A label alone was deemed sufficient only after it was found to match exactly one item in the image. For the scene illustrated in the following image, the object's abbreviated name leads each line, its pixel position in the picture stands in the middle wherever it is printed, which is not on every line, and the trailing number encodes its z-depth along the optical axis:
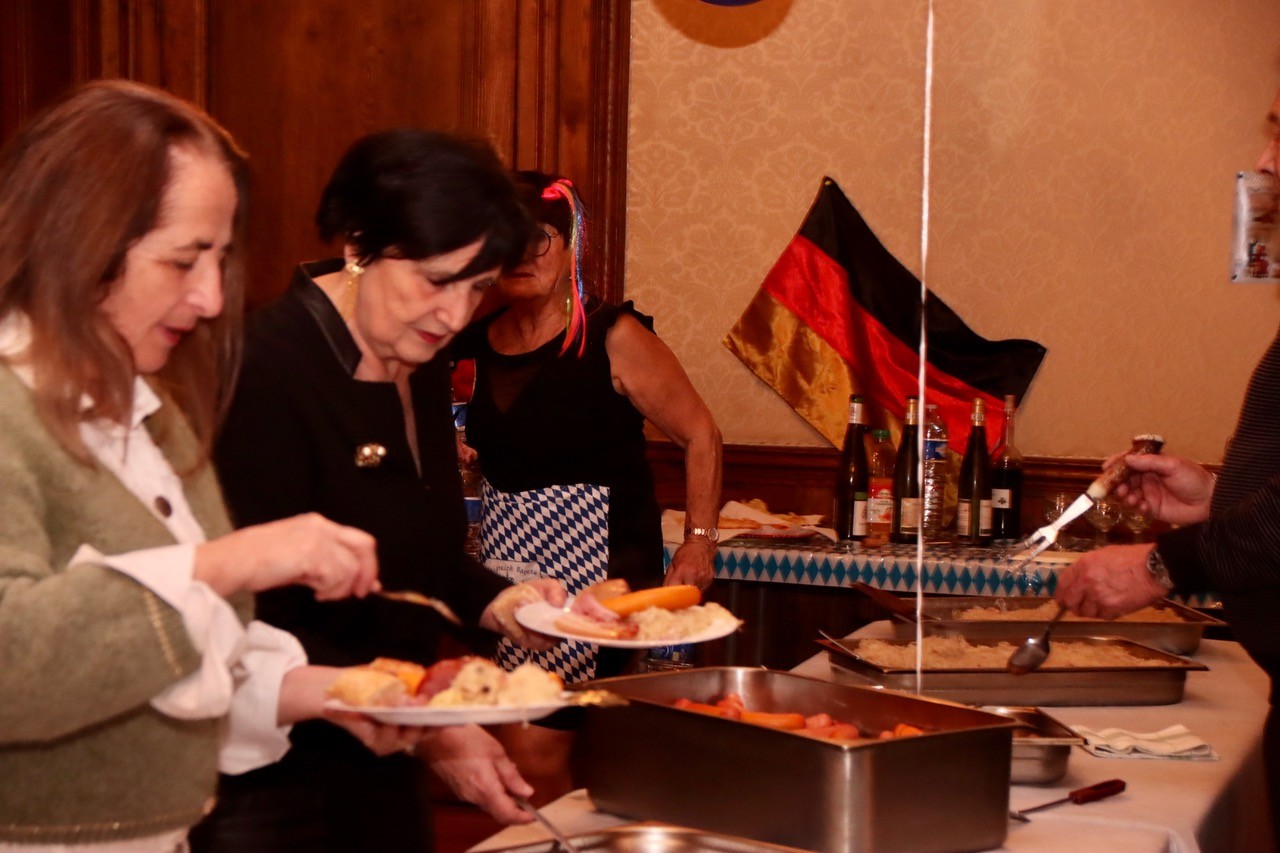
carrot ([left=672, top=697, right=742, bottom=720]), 3.89
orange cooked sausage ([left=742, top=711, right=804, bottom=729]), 4.01
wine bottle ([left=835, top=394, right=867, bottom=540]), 6.61
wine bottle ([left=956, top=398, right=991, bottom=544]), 6.65
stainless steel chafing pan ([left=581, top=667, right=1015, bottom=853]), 3.64
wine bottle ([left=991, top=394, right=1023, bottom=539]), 6.72
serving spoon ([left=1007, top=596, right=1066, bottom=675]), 5.16
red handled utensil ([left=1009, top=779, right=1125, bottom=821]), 4.40
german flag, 7.13
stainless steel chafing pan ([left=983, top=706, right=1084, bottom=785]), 4.47
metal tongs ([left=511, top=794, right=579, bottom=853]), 3.47
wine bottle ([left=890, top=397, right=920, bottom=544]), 6.60
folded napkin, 4.98
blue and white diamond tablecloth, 6.30
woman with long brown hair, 2.74
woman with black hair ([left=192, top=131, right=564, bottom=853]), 4.04
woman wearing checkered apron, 5.77
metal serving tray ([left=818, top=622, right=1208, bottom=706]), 5.17
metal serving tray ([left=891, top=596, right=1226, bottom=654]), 5.41
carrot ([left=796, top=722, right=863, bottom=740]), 4.05
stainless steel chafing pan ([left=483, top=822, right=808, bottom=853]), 3.52
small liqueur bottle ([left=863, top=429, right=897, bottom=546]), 6.59
